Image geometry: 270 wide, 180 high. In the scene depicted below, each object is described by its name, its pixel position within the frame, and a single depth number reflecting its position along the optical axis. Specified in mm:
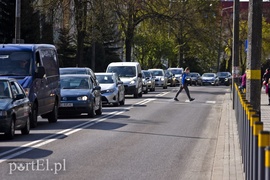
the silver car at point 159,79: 62953
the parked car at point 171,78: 69550
